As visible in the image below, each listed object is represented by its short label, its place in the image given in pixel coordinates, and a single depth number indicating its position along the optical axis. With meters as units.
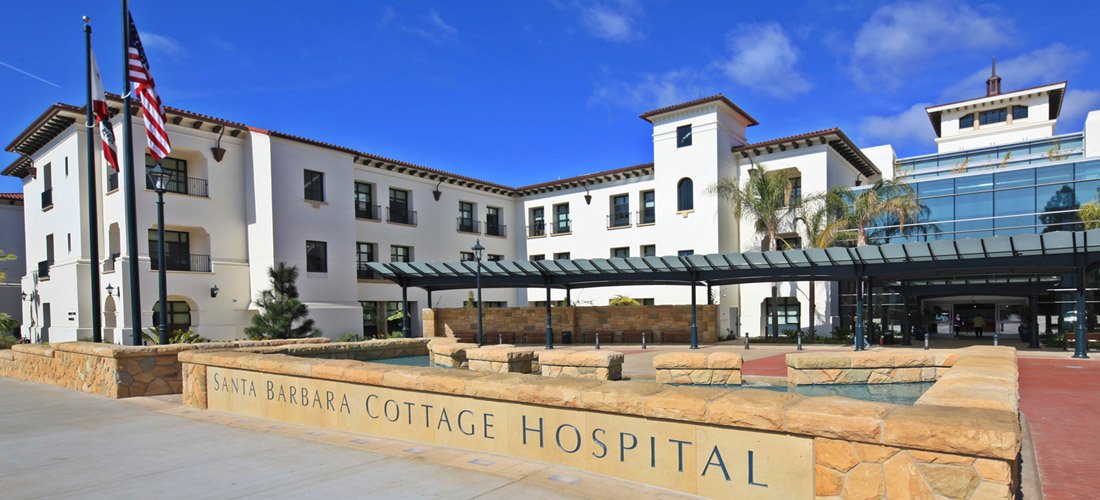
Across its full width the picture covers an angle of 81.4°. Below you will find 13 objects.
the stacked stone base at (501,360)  11.71
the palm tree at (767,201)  30.72
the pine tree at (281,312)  25.78
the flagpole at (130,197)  12.72
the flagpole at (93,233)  14.65
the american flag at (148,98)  13.37
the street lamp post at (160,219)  13.24
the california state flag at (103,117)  14.54
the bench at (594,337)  31.72
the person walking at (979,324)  31.44
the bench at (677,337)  30.44
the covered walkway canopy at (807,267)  19.56
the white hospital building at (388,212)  27.30
